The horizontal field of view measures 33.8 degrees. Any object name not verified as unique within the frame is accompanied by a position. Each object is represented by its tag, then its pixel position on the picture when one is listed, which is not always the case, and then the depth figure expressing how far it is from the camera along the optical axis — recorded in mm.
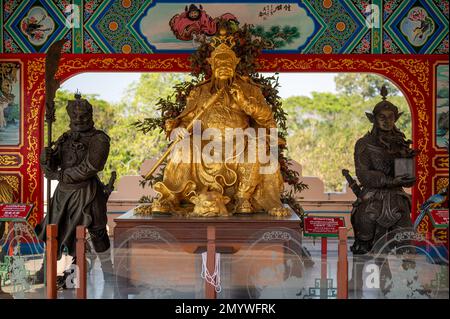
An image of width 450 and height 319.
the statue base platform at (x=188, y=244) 5277
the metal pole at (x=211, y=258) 5133
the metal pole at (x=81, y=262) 5176
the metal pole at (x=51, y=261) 5176
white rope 5180
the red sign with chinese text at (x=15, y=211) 6740
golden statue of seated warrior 6723
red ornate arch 8594
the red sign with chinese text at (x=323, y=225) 6379
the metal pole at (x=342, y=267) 5086
